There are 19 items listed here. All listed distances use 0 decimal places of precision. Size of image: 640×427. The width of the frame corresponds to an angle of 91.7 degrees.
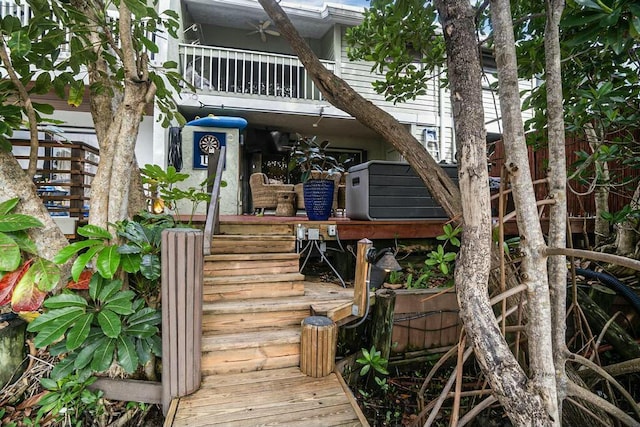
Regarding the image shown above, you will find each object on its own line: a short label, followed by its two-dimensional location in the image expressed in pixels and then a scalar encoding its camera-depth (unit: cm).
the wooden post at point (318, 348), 221
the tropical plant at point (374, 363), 238
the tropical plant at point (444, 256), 174
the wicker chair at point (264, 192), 616
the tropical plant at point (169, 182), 273
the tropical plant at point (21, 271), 166
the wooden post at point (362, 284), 239
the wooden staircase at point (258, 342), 183
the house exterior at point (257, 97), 640
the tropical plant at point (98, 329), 175
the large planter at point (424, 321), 267
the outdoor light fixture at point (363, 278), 238
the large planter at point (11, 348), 220
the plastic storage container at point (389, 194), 371
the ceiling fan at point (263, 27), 691
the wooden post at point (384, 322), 255
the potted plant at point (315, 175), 389
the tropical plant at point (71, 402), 192
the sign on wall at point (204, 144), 639
